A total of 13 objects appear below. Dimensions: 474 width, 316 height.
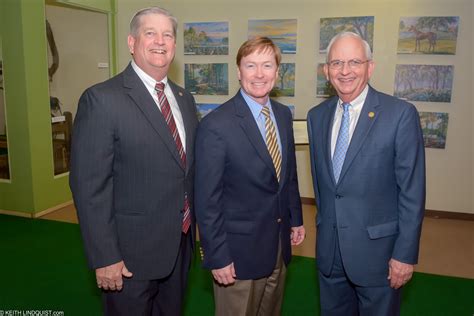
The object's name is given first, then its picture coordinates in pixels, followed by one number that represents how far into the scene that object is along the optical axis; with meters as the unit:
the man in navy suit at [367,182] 2.09
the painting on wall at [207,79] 6.14
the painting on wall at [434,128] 5.40
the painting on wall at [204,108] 6.29
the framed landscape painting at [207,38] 6.03
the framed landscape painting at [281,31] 5.77
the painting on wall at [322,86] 5.74
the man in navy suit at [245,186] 2.09
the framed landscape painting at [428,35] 5.17
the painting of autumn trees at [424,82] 5.29
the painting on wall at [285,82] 5.87
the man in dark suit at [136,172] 2.00
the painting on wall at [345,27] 5.46
